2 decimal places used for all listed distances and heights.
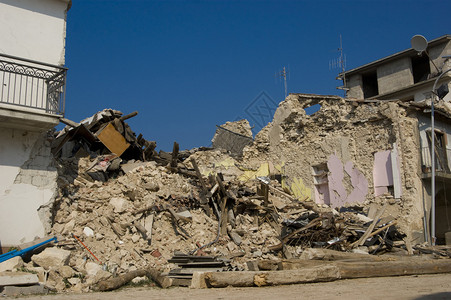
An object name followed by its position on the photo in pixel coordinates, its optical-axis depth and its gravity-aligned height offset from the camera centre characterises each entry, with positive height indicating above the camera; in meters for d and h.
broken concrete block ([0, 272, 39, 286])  7.67 -1.03
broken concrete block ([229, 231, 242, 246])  12.13 -0.54
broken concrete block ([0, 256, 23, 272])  8.55 -0.85
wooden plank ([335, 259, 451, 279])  9.40 -1.19
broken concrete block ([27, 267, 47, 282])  8.50 -1.01
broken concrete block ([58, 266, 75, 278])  8.80 -1.04
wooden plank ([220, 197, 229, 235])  12.48 +0.06
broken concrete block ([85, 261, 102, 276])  9.17 -1.03
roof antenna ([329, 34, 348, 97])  33.32 +10.77
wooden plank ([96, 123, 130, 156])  14.29 +2.68
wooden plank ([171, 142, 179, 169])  14.43 +2.12
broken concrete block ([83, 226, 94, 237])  10.48 -0.27
